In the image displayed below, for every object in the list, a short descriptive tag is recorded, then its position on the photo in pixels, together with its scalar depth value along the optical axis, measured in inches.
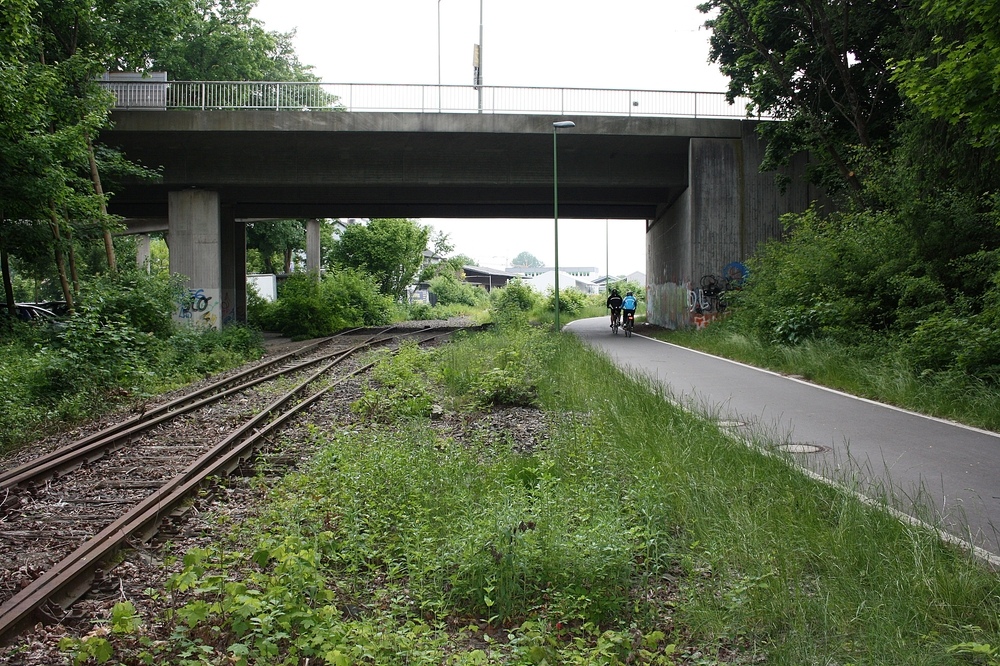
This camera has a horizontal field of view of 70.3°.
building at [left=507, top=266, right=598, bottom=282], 6481.3
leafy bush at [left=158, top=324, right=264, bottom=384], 637.9
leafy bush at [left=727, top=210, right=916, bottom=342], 572.4
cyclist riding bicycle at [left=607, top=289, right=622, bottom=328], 1075.0
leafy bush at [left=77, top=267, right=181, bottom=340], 641.6
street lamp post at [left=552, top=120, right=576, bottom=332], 888.3
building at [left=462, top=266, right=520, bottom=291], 4190.5
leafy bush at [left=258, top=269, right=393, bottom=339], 1267.2
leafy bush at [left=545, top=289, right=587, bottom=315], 1940.2
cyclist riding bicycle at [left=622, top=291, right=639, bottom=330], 1029.8
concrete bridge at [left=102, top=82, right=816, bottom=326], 925.8
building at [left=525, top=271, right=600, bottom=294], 5056.6
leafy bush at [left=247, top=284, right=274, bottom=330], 1429.7
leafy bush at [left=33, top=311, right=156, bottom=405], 451.2
